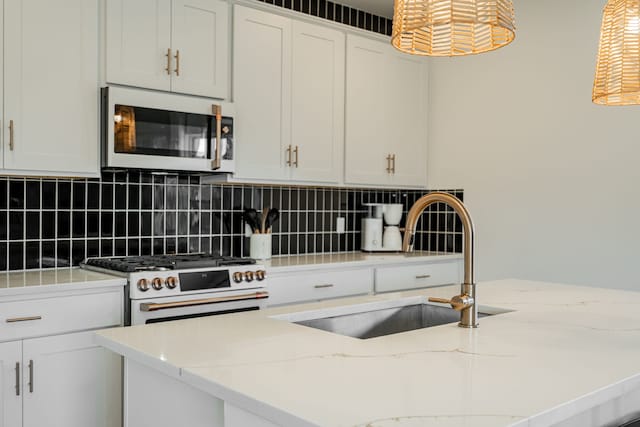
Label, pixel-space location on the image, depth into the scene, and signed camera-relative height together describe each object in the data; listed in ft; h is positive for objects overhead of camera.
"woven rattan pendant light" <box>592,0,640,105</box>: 5.49 +1.35
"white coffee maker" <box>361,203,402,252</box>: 14.05 -0.79
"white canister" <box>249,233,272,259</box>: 12.06 -1.00
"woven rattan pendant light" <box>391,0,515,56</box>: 5.07 +1.56
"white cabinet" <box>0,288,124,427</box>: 7.80 -2.31
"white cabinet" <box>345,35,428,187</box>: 13.14 +1.83
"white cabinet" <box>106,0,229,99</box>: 9.62 +2.48
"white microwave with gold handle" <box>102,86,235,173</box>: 9.45 +1.03
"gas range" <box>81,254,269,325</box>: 8.81 -1.39
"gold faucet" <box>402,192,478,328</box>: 5.55 -0.56
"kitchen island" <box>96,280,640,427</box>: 3.37 -1.17
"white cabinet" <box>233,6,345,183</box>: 11.23 +1.91
